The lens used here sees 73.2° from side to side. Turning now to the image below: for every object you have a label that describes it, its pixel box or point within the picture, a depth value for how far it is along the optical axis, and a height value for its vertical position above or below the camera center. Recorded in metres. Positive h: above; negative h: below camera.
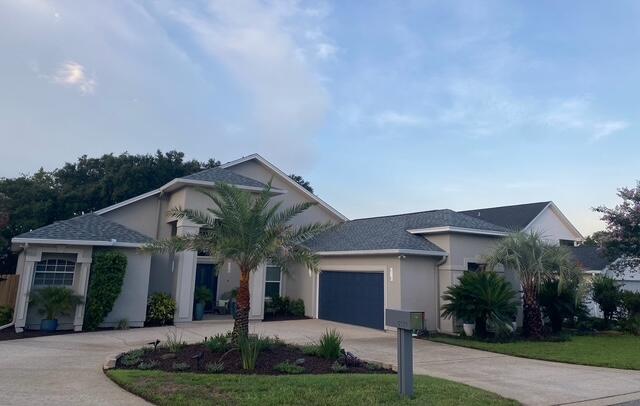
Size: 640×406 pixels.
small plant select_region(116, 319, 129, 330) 15.63 -1.53
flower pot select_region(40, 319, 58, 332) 14.41 -1.47
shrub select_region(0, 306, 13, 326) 14.77 -1.22
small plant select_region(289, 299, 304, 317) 20.72 -1.01
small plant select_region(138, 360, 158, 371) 8.38 -1.59
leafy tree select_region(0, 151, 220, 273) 29.44 +6.81
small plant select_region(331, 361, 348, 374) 8.65 -1.59
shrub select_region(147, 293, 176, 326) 16.70 -0.99
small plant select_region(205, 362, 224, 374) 8.08 -1.55
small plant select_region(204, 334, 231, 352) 9.57 -1.33
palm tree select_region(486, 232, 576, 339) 15.25 +0.99
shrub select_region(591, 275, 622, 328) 18.20 -0.03
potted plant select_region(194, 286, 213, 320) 18.31 -0.64
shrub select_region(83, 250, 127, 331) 14.98 -0.17
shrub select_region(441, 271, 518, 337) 14.46 -0.32
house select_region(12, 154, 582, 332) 15.28 +0.95
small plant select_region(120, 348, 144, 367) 8.64 -1.55
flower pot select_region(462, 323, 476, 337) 15.48 -1.33
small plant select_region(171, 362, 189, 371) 8.25 -1.57
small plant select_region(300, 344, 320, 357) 9.78 -1.45
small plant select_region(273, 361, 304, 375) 8.30 -1.57
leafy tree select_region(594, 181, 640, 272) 19.03 +2.89
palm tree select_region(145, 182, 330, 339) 9.95 +1.11
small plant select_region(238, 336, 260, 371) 8.38 -1.31
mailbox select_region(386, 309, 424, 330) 6.43 -0.45
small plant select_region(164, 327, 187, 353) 9.77 -1.42
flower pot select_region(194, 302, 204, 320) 18.27 -1.12
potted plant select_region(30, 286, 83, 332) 14.33 -0.72
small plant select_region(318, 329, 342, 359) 9.52 -1.32
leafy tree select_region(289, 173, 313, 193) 39.84 +9.68
